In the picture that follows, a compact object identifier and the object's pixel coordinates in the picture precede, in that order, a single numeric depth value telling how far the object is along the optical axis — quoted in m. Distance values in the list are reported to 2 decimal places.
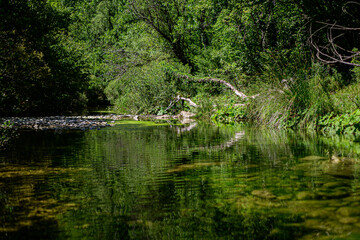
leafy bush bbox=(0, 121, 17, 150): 6.92
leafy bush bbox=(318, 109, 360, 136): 7.07
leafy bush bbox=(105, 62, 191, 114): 17.92
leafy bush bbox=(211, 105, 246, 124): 12.44
